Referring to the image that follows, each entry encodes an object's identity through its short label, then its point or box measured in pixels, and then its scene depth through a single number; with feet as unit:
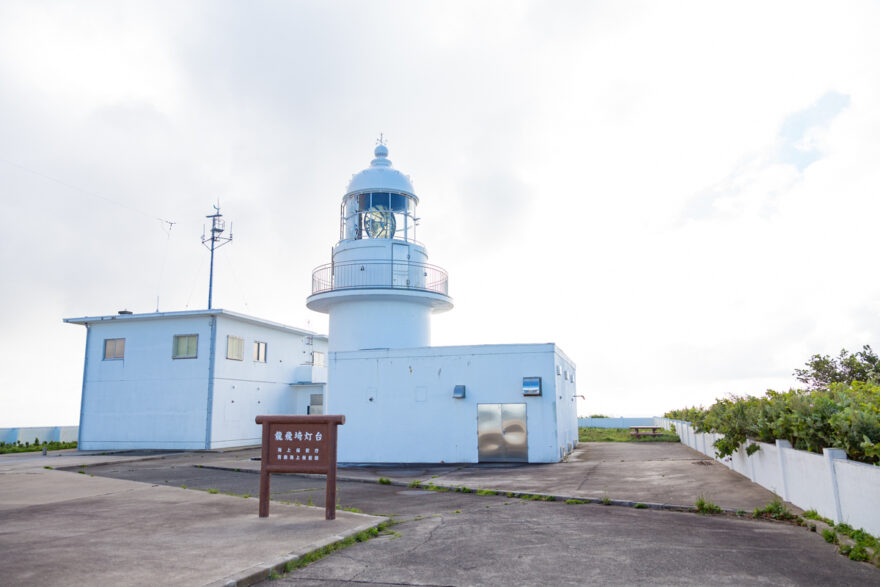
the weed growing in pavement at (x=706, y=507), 29.45
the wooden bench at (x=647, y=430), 93.35
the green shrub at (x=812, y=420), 23.93
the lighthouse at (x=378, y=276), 62.34
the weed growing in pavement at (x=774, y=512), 27.63
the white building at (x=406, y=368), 57.47
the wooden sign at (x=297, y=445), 28.71
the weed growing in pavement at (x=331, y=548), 19.76
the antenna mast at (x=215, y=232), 96.99
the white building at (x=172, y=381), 80.23
